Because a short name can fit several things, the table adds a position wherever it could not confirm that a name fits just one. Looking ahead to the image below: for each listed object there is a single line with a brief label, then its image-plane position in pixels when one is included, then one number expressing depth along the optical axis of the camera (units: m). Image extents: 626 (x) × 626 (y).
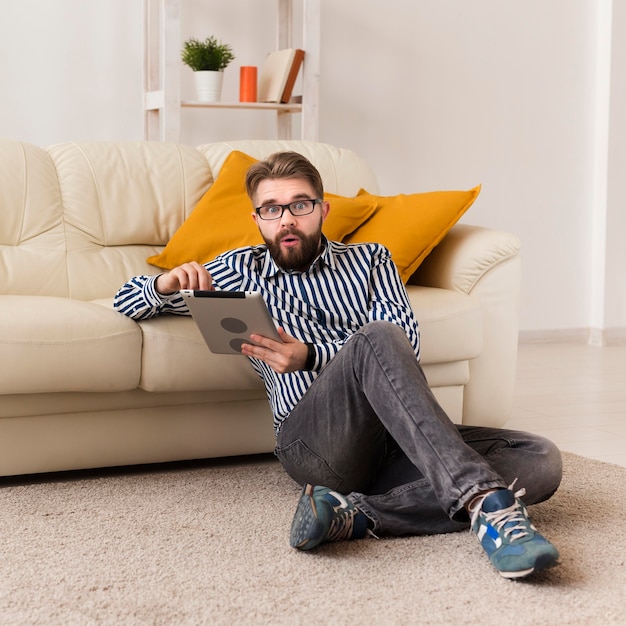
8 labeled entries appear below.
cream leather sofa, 2.14
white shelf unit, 3.47
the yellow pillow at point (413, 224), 2.67
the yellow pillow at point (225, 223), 2.66
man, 1.63
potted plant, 3.63
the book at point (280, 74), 3.64
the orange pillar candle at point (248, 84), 3.73
